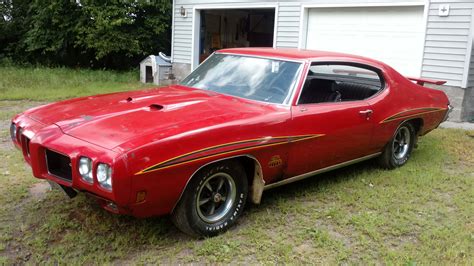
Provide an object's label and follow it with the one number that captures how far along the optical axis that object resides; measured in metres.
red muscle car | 3.00
